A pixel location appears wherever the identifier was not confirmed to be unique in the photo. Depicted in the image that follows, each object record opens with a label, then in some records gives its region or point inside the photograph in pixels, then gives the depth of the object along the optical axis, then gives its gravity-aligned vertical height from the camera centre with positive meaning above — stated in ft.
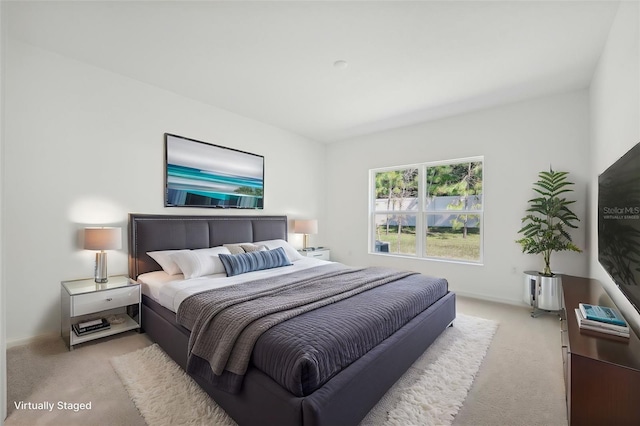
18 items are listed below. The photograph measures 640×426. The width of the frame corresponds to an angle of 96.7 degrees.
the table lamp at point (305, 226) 15.90 -0.86
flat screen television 4.65 -0.16
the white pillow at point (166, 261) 9.96 -1.82
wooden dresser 4.32 -2.64
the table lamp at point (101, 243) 8.70 -1.03
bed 4.55 -2.98
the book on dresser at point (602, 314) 5.52 -2.06
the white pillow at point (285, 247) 12.87 -1.65
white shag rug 5.55 -3.99
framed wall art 11.57 +1.57
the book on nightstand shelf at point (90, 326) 8.38 -3.54
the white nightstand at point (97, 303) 8.04 -2.79
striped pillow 9.96 -1.87
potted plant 10.52 -0.79
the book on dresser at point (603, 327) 5.29 -2.19
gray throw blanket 5.45 -2.21
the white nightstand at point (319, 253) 16.12 -2.41
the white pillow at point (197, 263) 9.55 -1.81
